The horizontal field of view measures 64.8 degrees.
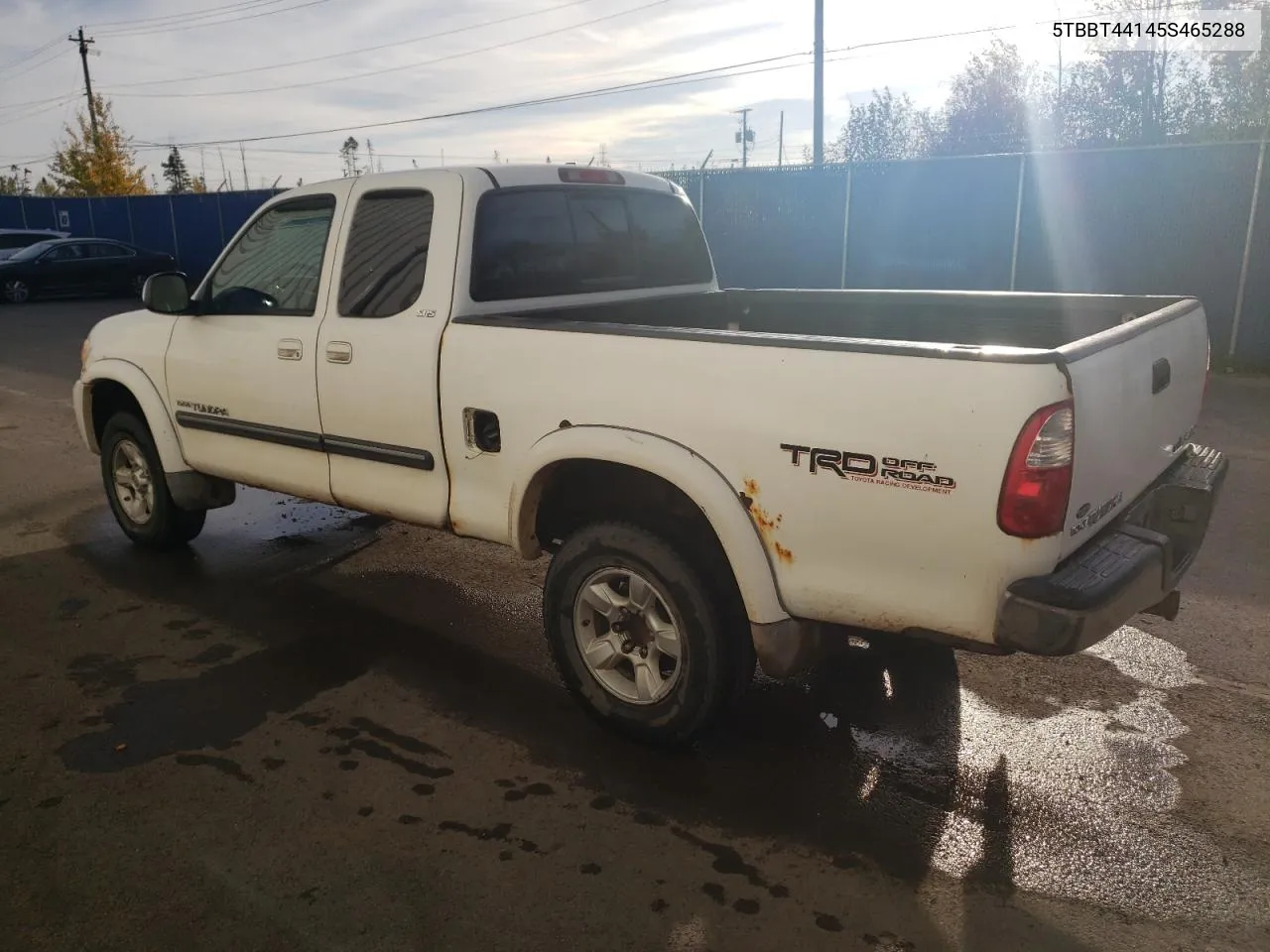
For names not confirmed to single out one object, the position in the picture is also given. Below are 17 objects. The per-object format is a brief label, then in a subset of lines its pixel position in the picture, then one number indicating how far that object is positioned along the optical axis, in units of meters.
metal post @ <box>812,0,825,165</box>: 20.98
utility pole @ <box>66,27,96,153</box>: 46.28
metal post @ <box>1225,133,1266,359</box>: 11.26
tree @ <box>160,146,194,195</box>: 80.56
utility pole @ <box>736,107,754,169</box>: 46.41
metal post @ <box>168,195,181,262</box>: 27.81
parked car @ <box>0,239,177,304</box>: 22.05
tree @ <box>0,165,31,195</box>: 72.94
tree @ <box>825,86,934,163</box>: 42.41
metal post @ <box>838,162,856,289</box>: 15.14
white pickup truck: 2.70
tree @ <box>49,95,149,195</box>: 45.56
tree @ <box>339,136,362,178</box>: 73.12
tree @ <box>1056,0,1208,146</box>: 25.42
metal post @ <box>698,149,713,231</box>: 17.22
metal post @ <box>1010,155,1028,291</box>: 12.90
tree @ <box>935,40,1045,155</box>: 36.81
